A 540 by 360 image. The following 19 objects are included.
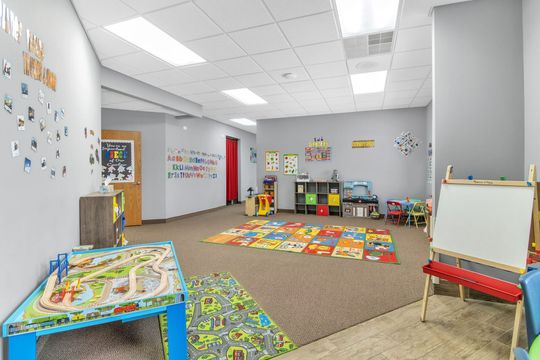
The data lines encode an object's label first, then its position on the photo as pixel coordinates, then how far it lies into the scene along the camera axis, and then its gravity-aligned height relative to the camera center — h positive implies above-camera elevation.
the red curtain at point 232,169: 9.42 +0.37
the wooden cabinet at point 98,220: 2.72 -0.41
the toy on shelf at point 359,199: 6.85 -0.54
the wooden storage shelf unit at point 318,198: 7.24 -0.53
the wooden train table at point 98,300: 1.27 -0.66
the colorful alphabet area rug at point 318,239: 4.00 -1.08
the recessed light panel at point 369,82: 4.45 +1.74
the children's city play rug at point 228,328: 1.83 -1.18
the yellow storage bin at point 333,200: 7.18 -0.58
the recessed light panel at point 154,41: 2.91 +1.70
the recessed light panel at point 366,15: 2.57 +1.70
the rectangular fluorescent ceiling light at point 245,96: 5.27 +1.75
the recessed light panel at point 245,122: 8.16 +1.83
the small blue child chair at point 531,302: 1.04 -0.50
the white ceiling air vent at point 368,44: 3.19 +1.70
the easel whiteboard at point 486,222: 1.93 -0.36
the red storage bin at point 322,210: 7.24 -0.86
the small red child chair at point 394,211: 6.02 -0.77
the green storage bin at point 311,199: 7.39 -0.57
